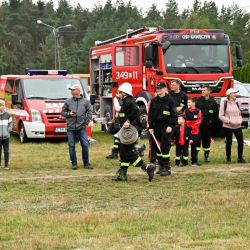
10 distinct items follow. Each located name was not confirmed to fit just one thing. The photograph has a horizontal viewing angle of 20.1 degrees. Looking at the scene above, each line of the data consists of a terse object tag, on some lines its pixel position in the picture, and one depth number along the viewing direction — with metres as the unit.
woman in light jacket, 14.66
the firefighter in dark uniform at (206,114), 15.02
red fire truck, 19.48
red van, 19.81
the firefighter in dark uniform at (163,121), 12.47
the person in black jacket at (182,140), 14.03
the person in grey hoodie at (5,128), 13.95
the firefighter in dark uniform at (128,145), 11.78
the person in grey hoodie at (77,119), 13.99
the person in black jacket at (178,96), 14.66
